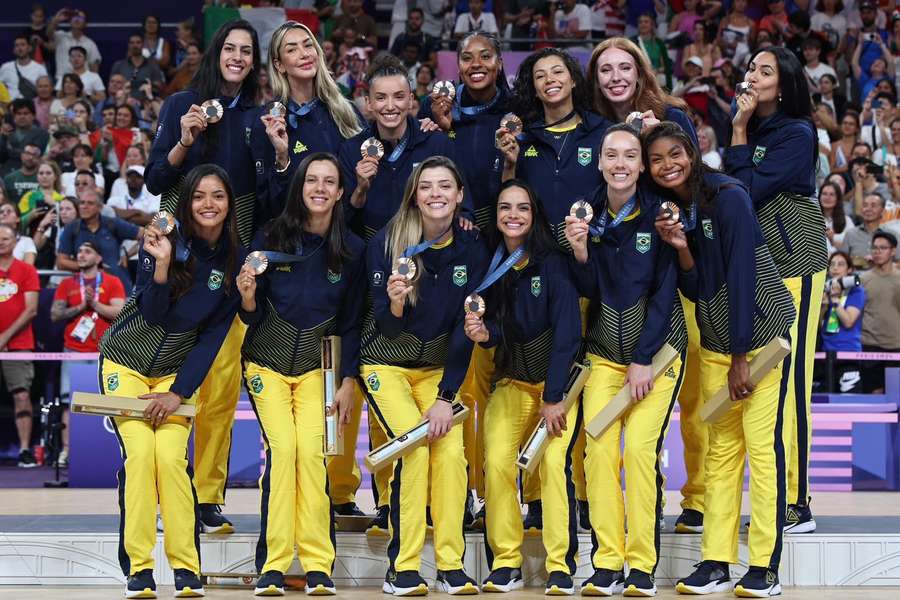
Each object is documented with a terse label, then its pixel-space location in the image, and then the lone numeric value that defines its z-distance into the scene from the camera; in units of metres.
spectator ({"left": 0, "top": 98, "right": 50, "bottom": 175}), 13.52
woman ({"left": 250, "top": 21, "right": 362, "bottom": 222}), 6.39
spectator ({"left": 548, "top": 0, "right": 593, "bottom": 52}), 15.40
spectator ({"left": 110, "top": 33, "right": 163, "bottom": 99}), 14.95
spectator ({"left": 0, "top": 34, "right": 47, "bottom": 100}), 15.02
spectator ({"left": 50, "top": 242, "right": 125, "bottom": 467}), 9.99
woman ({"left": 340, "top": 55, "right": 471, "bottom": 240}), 6.30
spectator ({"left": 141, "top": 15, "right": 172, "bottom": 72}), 15.34
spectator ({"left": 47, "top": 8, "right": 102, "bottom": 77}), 15.52
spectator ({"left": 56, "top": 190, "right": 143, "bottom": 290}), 10.71
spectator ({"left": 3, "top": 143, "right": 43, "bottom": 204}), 12.50
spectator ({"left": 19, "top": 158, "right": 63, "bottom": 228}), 12.11
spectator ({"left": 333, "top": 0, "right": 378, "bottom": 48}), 15.72
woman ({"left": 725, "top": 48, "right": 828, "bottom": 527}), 6.27
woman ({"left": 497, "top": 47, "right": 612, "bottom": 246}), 6.26
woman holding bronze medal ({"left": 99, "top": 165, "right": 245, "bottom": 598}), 5.85
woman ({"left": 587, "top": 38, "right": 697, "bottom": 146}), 6.36
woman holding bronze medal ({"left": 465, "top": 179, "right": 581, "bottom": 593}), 5.97
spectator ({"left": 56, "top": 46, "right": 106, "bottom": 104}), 15.10
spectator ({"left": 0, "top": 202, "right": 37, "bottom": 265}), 10.99
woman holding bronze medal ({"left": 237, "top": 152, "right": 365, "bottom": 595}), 5.96
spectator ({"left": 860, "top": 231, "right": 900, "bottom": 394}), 10.46
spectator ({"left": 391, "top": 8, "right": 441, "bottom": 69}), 15.01
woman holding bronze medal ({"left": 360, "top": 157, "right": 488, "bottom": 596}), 5.97
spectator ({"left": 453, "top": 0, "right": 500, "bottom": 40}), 15.35
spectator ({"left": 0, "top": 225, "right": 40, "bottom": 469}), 10.26
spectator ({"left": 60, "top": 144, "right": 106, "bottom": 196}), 12.30
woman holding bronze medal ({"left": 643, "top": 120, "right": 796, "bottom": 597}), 5.87
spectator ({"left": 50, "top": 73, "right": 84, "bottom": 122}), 14.33
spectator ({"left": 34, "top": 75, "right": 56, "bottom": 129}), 14.49
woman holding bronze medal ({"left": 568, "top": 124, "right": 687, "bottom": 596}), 5.89
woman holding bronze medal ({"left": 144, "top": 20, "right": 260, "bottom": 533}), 6.31
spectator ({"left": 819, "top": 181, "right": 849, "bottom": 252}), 11.66
